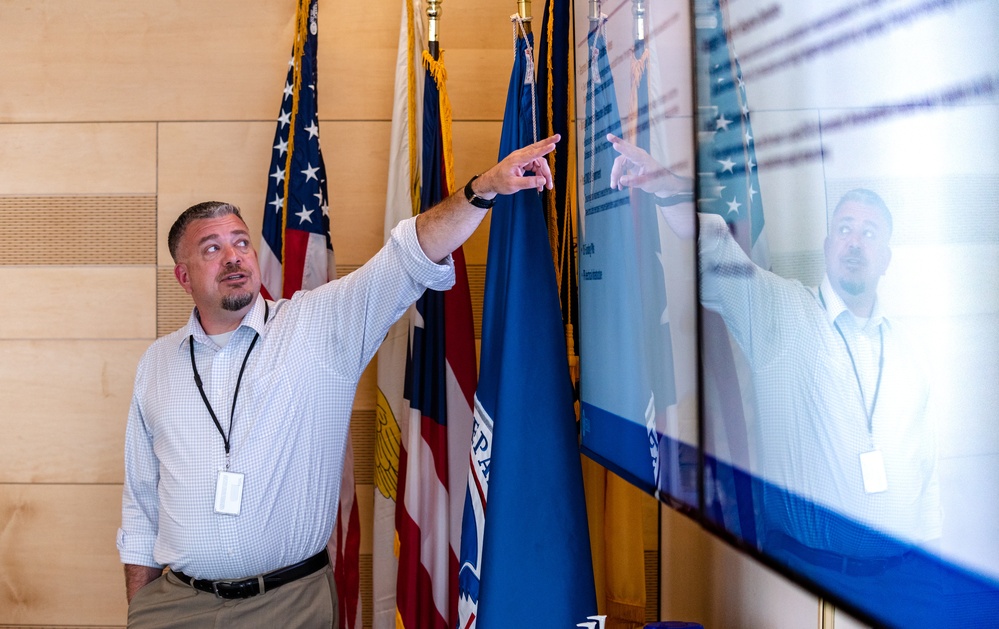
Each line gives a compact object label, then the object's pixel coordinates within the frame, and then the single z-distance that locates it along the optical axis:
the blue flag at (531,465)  1.78
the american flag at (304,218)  2.50
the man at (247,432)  2.09
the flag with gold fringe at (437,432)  2.31
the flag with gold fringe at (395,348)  2.50
